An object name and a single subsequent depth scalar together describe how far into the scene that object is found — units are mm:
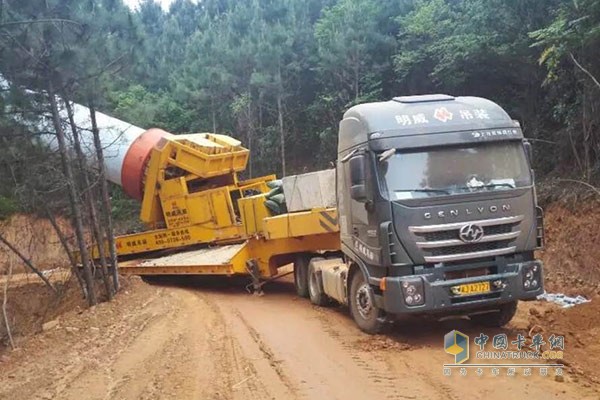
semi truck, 6609
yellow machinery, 11930
